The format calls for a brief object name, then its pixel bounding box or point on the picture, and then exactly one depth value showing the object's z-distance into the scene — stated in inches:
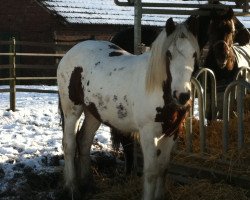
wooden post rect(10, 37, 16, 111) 421.7
